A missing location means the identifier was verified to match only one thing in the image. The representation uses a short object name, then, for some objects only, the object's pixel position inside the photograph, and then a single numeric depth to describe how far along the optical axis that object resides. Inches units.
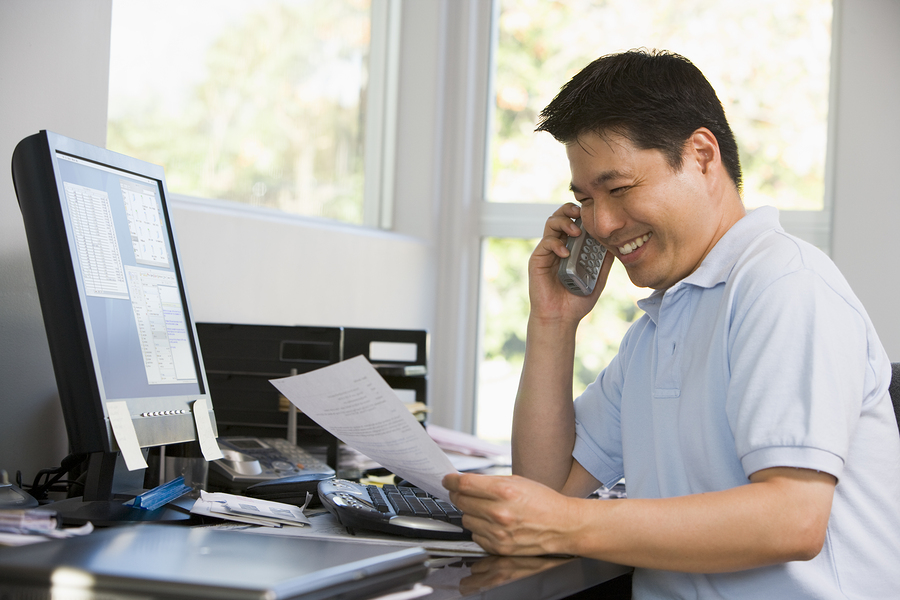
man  89.3
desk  81.6
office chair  98.2
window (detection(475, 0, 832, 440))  154.7
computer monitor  92.7
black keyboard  93.7
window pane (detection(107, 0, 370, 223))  121.4
